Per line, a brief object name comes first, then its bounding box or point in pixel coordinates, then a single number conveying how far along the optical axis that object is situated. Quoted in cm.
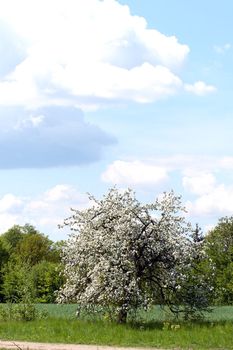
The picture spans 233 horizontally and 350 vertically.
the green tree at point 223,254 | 6308
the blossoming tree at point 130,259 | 3002
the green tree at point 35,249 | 10325
